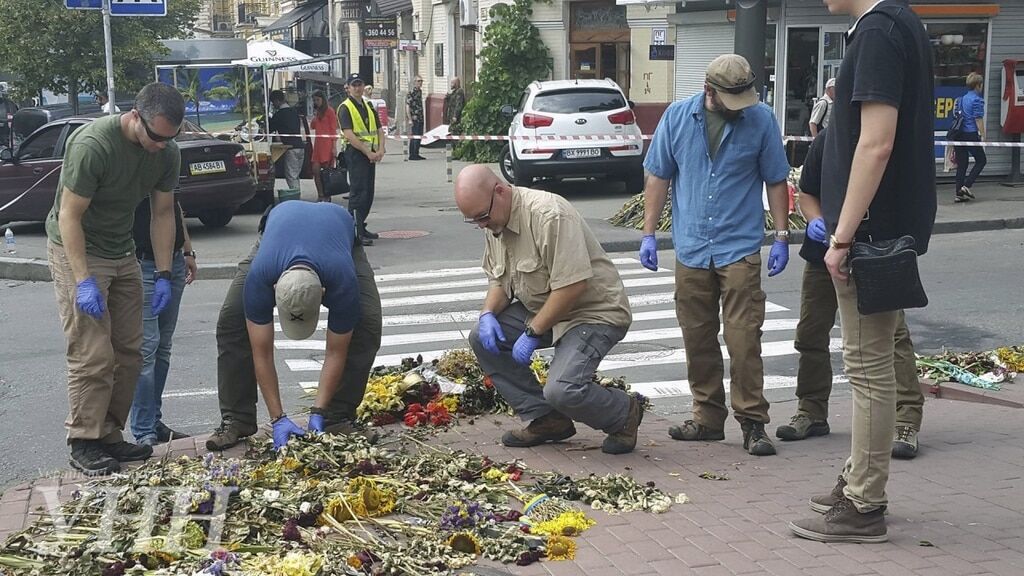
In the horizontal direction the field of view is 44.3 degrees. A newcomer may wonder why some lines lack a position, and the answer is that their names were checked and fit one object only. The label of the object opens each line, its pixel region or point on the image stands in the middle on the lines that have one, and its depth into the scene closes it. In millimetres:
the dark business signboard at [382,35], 36844
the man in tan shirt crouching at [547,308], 5703
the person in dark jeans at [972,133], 16766
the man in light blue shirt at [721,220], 6082
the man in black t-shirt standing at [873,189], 4370
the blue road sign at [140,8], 13206
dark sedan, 15227
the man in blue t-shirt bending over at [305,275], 5652
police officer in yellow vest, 14672
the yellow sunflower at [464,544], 4574
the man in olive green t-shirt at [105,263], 5852
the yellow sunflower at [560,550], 4605
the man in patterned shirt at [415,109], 31000
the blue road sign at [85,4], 12820
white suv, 18875
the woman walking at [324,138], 17500
